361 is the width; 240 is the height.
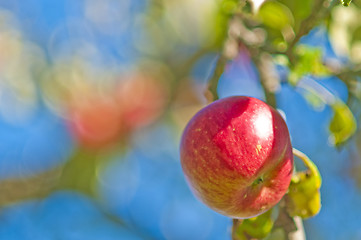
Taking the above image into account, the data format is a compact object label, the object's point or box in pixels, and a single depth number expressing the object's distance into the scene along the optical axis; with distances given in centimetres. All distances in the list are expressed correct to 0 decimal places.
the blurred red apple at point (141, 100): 143
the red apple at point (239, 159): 78
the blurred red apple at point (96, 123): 142
